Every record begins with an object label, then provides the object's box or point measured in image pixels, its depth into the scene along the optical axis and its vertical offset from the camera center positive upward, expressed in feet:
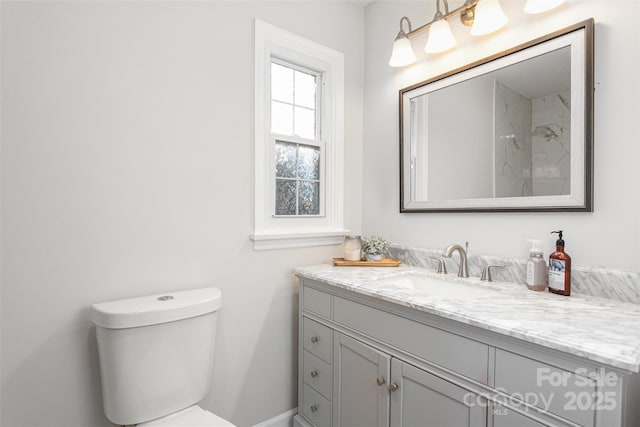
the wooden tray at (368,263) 5.93 -0.95
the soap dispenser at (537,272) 4.16 -0.76
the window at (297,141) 5.66 +1.34
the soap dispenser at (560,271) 3.93 -0.71
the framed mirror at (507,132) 4.06 +1.19
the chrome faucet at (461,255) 4.97 -0.66
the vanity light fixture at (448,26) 4.58 +2.84
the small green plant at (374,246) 6.18 -0.65
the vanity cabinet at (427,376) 2.62 -1.68
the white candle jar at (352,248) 6.18 -0.70
